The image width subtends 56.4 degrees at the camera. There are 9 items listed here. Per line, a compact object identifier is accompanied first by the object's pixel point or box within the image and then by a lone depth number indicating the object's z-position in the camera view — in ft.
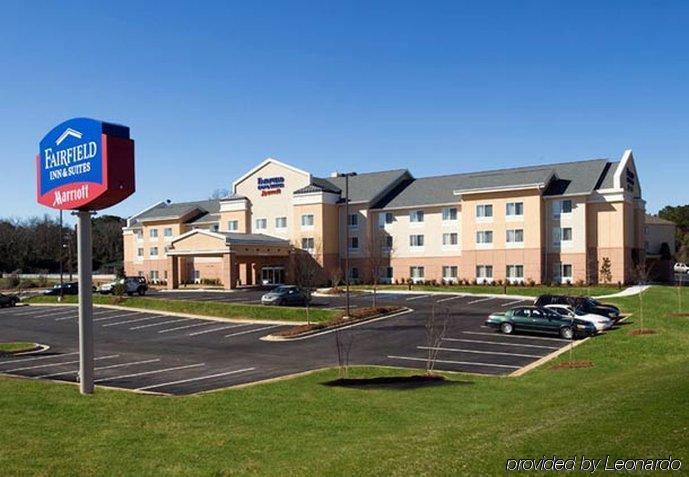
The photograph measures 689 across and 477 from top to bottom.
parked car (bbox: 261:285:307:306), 138.34
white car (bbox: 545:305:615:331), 95.81
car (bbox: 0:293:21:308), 166.50
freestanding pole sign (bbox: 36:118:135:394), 45.37
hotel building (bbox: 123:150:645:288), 176.14
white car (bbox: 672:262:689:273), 288.51
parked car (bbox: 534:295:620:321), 104.97
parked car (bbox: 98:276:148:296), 176.96
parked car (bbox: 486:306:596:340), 92.27
